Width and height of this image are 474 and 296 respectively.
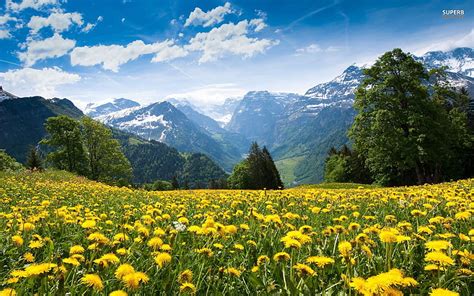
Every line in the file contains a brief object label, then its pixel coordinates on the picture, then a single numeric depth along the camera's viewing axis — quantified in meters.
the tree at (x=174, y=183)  130.55
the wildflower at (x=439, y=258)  2.27
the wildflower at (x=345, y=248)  2.66
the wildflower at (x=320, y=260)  2.62
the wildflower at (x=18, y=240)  3.47
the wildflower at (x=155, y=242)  3.26
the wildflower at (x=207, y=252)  3.07
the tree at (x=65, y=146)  61.34
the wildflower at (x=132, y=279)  2.19
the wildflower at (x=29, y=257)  3.11
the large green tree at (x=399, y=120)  36.38
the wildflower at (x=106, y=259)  2.66
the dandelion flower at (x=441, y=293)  1.78
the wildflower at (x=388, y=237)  2.81
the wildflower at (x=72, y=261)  2.63
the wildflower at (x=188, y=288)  2.39
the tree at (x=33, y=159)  68.81
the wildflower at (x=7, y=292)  1.89
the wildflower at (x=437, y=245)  2.54
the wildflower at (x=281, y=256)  2.77
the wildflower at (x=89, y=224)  3.66
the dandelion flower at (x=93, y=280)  2.20
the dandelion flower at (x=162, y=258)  2.76
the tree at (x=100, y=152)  65.19
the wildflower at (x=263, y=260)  3.20
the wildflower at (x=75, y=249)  3.15
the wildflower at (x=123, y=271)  2.34
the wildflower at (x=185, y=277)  2.60
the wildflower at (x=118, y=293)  2.03
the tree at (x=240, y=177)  90.86
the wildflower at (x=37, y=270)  2.24
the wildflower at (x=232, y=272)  2.88
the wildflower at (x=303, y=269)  2.47
